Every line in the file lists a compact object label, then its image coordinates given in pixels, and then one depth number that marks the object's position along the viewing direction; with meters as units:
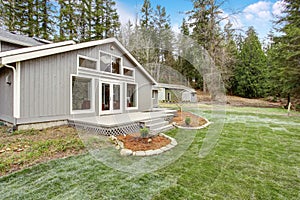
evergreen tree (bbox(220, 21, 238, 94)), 17.38
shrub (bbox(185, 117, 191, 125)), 6.81
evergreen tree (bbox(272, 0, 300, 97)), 11.45
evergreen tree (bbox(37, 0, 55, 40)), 15.29
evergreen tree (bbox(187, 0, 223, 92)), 15.45
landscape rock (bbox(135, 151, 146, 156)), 3.83
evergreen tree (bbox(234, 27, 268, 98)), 22.39
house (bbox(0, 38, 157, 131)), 5.16
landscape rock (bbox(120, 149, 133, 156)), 3.83
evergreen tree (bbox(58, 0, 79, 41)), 16.60
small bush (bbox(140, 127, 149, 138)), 4.64
